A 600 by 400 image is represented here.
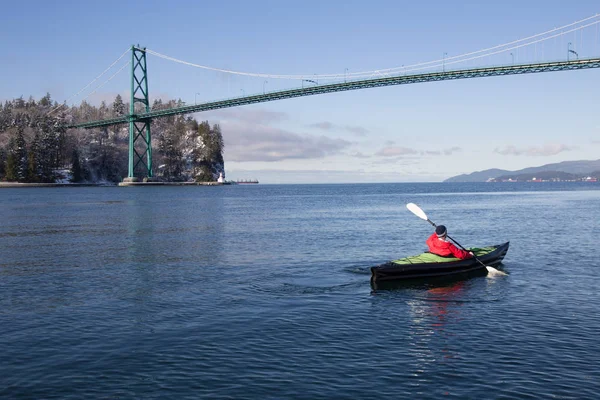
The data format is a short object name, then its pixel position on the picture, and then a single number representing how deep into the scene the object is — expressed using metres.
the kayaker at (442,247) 19.50
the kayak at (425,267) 17.98
